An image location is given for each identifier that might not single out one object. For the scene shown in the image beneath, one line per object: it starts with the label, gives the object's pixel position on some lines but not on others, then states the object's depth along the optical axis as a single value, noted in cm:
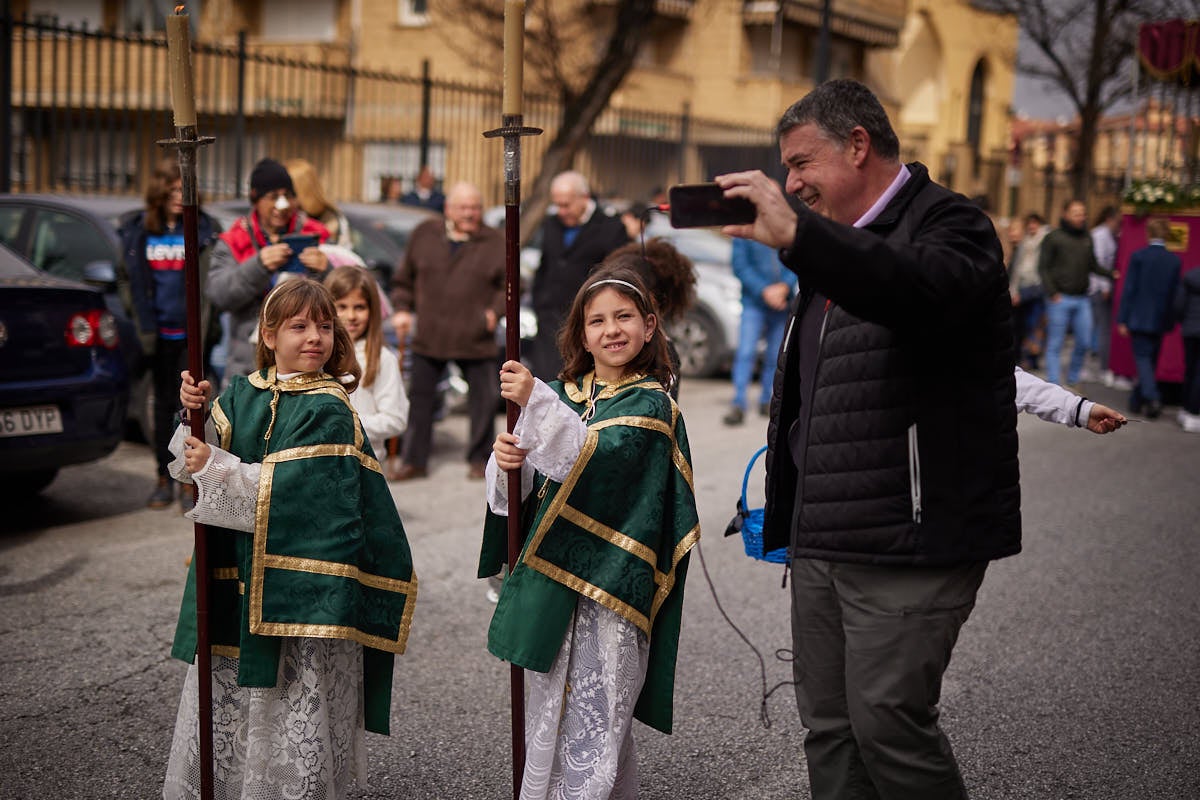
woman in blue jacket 711
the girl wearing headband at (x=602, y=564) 326
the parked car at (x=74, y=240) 809
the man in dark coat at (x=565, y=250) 801
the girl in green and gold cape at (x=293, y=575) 326
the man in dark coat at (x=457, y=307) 841
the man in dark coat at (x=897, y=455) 277
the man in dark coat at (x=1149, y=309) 1223
